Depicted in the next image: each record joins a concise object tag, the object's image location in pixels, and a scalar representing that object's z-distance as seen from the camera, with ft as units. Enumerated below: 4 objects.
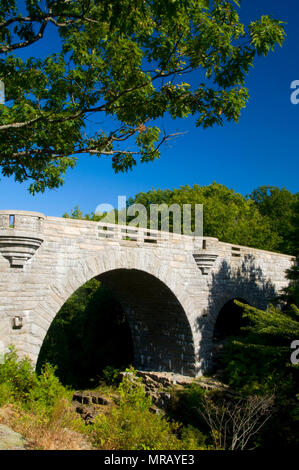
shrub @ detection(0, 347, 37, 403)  26.20
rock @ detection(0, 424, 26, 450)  17.78
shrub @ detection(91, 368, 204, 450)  23.59
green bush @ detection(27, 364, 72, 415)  25.66
